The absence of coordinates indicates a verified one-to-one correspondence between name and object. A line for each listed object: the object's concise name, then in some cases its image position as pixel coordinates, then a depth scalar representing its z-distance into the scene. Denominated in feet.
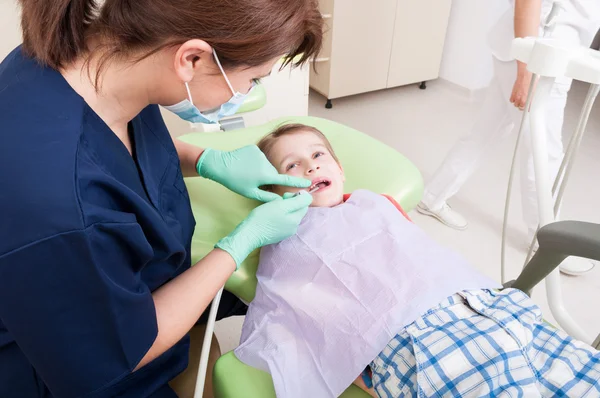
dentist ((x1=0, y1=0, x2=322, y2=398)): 1.87
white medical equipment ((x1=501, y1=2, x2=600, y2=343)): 3.11
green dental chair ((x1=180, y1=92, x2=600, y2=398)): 2.77
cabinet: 9.93
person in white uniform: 5.24
